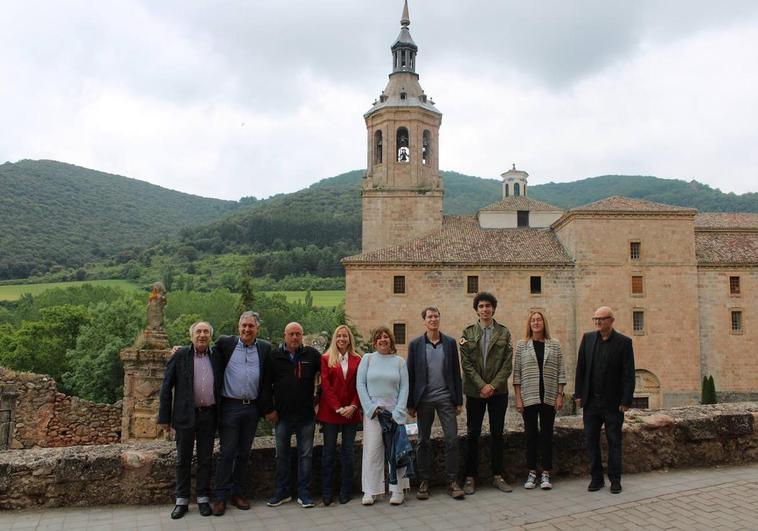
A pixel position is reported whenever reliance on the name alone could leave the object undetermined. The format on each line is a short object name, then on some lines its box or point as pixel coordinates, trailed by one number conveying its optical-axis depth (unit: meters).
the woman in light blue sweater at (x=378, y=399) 4.81
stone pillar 8.66
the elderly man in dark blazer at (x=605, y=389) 5.07
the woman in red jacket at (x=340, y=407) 4.86
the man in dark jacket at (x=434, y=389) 4.99
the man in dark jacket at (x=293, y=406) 4.82
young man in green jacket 5.17
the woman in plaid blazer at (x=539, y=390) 5.22
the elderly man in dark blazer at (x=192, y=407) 4.62
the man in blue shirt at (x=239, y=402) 4.71
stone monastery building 24.84
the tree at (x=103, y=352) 21.09
